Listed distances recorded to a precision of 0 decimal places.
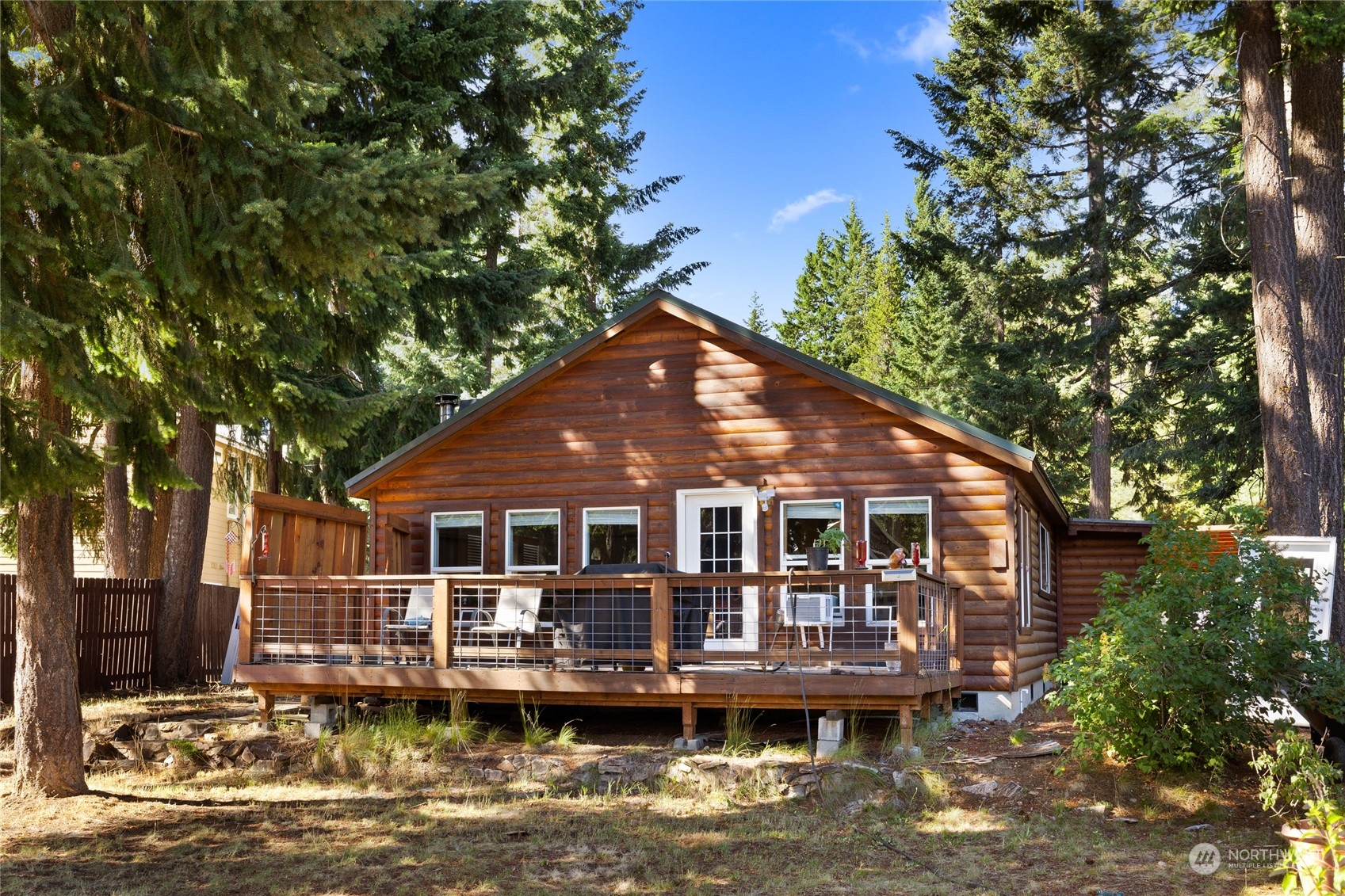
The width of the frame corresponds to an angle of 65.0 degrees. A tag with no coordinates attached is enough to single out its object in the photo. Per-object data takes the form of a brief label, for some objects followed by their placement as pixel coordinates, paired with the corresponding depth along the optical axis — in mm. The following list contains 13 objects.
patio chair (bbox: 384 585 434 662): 11086
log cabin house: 10336
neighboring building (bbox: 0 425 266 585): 21109
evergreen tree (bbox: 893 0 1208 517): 19734
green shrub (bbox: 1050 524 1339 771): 8086
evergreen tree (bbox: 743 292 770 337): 49188
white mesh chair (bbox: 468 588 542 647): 10562
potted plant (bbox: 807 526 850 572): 11281
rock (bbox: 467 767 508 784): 9656
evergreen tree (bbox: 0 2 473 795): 7207
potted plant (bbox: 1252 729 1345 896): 5234
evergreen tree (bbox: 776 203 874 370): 43688
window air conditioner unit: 9656
